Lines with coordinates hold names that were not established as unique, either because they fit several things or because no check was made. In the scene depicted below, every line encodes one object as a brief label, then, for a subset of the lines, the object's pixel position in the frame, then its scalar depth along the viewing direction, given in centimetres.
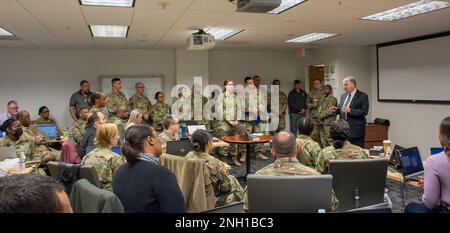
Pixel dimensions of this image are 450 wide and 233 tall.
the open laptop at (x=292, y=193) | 203
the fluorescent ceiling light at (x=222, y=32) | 598
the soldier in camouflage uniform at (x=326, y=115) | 741
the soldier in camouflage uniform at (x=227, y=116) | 698
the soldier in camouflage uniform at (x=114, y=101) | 751
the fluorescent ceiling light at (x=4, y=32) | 564
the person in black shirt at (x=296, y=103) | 895
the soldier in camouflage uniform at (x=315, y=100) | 806
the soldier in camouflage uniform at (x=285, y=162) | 232
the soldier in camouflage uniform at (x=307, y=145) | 341
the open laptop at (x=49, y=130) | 656
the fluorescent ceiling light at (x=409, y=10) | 432
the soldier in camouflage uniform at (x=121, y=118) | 521
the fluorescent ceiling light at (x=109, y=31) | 562
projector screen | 654
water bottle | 359
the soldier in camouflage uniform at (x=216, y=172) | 284
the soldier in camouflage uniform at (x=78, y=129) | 570
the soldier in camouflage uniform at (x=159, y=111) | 789
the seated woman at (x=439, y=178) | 226
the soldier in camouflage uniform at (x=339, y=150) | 296
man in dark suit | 521
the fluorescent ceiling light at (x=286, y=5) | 408
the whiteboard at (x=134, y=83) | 836
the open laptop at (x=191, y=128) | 555
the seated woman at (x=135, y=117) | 473
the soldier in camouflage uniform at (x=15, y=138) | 405
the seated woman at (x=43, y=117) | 752
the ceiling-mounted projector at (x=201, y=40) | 580
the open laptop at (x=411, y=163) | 301
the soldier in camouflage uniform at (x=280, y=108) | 874
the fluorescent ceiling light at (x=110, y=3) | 397
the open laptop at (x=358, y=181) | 263
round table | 511
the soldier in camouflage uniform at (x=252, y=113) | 735
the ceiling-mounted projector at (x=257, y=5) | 328
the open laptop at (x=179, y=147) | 393
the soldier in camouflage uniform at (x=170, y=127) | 432
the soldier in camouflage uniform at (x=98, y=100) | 522
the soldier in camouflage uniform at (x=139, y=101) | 805
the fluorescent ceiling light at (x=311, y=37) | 672
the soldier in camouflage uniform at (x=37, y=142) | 441
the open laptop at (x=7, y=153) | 381
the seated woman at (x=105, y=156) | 280
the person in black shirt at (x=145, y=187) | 195
